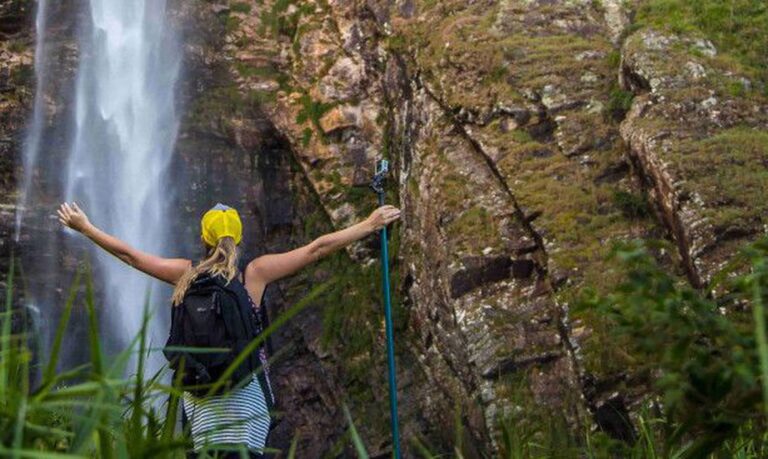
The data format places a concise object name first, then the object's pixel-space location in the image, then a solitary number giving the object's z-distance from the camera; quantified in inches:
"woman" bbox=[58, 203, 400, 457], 202.5
